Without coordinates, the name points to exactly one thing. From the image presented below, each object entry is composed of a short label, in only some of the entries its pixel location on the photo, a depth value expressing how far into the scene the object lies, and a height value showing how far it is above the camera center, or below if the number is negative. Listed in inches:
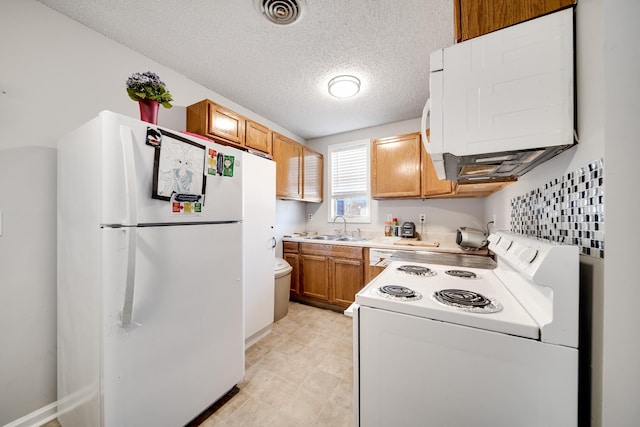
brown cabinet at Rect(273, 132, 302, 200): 112.2 +24.5
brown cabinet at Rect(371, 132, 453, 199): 105.3 +21.4
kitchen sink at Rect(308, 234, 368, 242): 128.7 -14.8
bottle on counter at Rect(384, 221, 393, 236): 126.6 -9.5
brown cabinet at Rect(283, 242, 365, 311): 108.8 -30.9
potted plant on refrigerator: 49.3 +26.6
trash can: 101.7 -35.8
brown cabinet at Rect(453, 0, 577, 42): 29.6 +28.4
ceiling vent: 54.5 +50.9
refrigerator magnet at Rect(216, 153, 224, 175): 55.7 +12.4
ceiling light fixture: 83.7 +48.6
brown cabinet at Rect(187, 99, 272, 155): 80.4 +33.7
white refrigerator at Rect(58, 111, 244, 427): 39.6 -12.8
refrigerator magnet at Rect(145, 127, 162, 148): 43.1 +14.4
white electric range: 26.2 -18.6
